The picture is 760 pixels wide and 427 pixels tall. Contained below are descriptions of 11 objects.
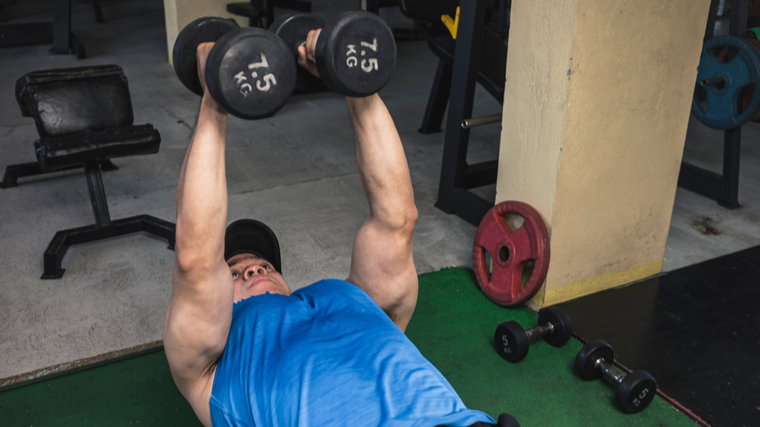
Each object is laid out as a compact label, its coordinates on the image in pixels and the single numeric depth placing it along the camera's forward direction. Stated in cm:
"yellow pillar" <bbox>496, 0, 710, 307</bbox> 182
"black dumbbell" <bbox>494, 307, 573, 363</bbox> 179
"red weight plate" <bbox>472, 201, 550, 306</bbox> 198
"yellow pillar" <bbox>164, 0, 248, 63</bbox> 514
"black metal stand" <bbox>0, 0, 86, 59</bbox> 563
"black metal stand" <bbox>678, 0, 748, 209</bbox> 292
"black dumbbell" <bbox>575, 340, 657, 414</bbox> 158
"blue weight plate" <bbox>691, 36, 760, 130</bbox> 265
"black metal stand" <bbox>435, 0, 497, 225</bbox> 246
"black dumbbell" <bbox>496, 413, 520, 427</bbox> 102
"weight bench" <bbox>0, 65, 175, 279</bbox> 226
